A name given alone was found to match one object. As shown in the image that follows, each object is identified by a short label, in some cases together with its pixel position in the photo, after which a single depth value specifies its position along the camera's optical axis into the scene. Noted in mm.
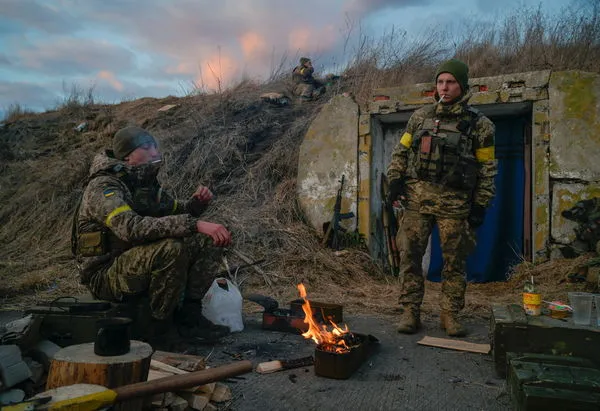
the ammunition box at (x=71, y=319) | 3234
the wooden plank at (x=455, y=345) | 3900
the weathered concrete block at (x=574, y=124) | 6176
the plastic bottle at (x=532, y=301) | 3535
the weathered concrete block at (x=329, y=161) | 7754
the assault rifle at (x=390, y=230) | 7738
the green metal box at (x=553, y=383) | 2182
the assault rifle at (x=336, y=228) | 7598
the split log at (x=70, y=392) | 2043
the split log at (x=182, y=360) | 3057
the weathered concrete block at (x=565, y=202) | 6184
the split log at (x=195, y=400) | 2639
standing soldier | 4332
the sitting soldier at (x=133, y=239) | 3518
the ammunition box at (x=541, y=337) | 3143
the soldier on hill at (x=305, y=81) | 10945
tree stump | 2402
